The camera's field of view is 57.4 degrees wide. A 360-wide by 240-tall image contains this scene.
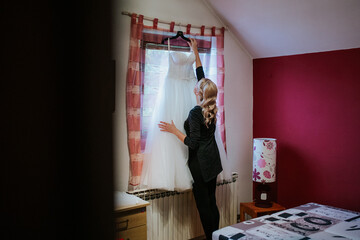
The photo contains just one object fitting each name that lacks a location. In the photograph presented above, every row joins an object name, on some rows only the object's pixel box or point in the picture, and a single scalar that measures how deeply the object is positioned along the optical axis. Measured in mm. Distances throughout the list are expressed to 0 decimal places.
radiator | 2914
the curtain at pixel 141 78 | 2818
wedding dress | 2752
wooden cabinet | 2291
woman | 2664
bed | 2301
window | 2971
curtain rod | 2799
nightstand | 3221
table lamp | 3250
